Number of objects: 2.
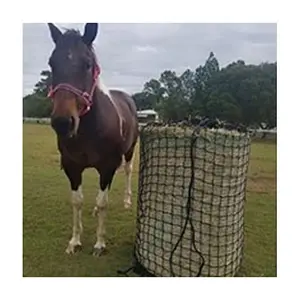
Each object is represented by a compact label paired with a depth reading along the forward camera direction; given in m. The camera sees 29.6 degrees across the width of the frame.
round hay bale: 1.83
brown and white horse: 1.79
